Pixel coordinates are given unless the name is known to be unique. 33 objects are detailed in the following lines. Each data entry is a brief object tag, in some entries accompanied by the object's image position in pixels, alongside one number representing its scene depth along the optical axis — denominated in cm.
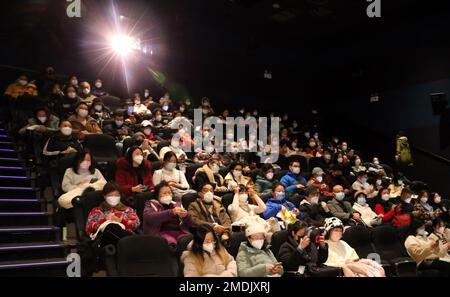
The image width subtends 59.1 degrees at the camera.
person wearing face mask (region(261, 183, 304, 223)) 502
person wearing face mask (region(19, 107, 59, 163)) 470
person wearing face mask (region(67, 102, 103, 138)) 552
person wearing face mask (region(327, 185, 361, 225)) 554
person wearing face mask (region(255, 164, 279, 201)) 550
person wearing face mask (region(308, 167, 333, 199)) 629
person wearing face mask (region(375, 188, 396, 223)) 585
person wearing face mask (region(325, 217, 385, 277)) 386
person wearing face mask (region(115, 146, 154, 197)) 423
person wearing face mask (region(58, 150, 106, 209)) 395
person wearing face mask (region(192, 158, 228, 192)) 508
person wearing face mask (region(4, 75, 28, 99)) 628
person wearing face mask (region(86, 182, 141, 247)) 327
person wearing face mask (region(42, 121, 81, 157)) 447
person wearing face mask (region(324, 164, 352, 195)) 670
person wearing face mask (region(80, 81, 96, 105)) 704
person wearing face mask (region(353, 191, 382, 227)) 588
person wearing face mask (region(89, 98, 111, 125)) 627
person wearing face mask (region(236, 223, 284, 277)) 346
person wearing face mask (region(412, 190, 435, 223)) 648
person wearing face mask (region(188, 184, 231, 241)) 407
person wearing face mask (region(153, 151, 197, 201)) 468
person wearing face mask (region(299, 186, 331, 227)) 516
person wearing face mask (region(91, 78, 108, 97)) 797
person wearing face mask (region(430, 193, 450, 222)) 653
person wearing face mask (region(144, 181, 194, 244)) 370
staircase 336
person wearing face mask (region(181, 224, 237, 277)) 327
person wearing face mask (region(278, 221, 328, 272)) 374
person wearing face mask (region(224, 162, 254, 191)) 557
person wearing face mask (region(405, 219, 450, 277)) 466
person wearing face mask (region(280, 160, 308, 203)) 587
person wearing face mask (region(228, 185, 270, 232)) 455
